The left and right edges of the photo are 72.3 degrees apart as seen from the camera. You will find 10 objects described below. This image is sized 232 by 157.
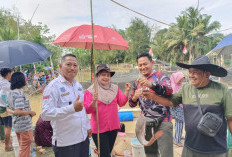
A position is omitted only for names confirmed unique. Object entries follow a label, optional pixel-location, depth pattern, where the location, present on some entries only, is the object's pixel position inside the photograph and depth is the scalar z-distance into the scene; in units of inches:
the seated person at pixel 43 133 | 147.9
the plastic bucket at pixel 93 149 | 115.2
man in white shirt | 63.6
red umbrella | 101.9
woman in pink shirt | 91.0
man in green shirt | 60.5
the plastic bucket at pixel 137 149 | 107.5
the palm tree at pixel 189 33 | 1194.5
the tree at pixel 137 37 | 1336.1
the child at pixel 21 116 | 101.3
